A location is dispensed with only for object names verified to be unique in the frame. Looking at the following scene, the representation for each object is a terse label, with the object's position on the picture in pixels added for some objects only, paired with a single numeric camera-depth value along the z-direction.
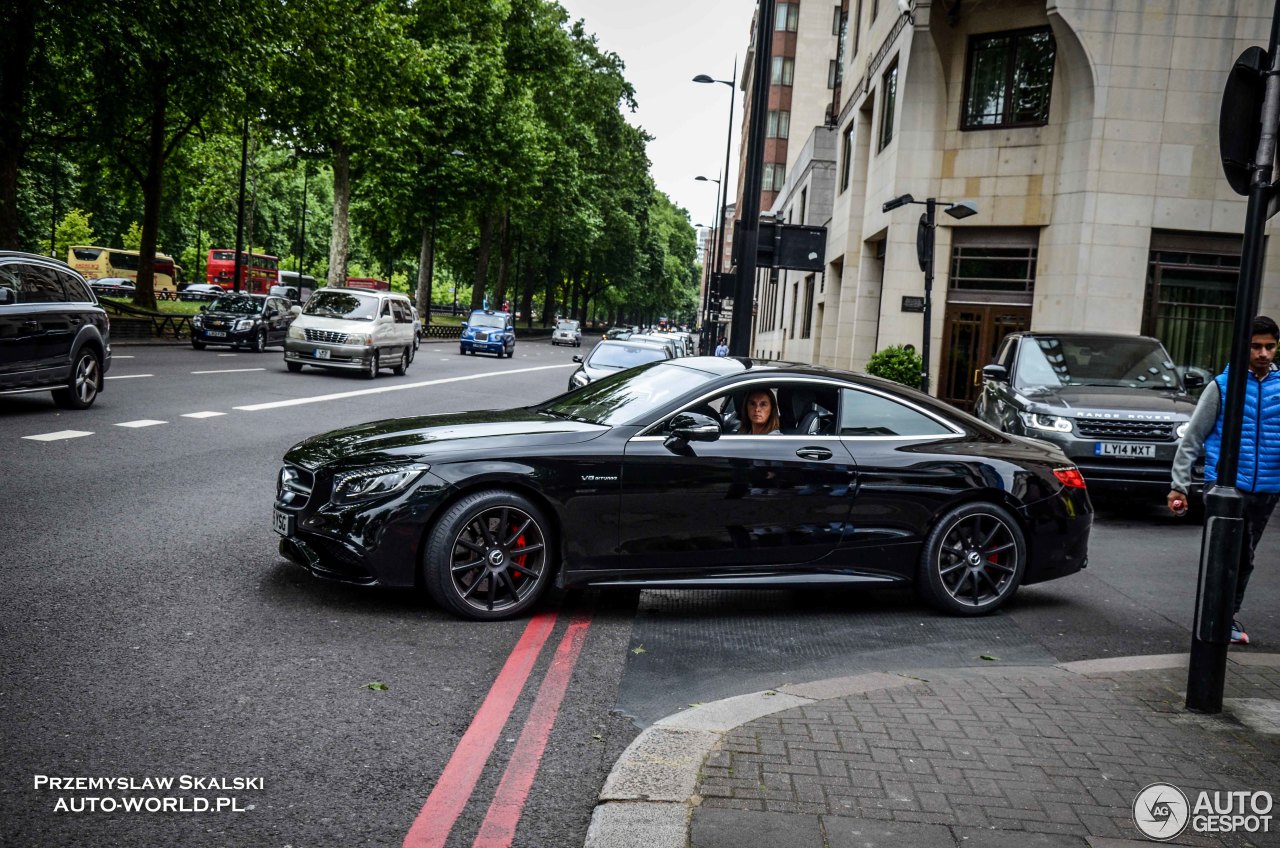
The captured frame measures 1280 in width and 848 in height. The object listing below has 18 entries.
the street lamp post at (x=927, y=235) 16.42
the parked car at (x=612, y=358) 18.47
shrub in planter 19.89
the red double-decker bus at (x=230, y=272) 79.62
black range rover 10.91
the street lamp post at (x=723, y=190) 31.20
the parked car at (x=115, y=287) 63.78
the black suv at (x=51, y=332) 12.59
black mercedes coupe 5.80
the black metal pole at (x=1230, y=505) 4.86
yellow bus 71.94
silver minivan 24.30
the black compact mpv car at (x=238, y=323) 31.41
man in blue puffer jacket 6.13
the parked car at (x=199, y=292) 65.31
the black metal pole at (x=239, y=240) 39.63
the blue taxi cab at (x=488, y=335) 45.59
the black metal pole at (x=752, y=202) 12.64
